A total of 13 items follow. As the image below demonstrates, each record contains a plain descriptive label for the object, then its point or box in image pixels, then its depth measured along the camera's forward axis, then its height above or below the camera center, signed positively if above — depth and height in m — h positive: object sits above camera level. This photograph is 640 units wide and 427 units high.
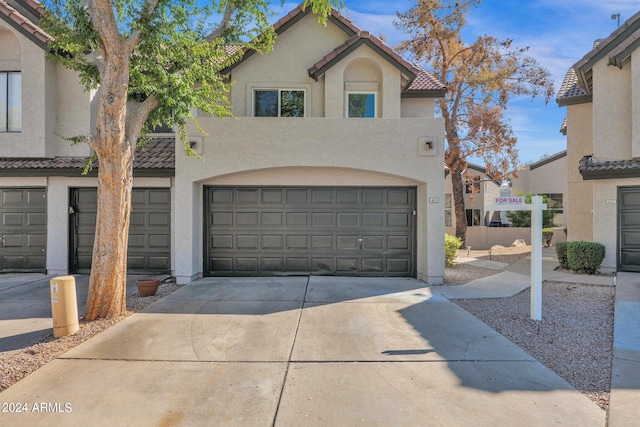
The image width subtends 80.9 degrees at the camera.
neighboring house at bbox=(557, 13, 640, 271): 10.84 +2.03
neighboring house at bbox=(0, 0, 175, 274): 10.98 +1.01
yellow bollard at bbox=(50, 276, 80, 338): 6.00 -1.53
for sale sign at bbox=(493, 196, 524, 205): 6.80 +0.20
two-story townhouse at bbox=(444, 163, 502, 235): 28.19 +0.46
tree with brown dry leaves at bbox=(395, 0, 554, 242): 17.42 +6.34
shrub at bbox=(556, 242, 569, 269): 12.02 -1.33
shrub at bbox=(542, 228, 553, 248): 20.30 -1.31
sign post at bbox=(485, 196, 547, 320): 6.83 -0.50
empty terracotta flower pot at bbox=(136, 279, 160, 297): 8.51 -1.71
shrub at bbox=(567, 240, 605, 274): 10.91 -1.30
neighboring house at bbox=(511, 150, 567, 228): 26.36 +2.32
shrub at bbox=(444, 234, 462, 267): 12.73 -1.30
